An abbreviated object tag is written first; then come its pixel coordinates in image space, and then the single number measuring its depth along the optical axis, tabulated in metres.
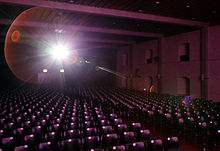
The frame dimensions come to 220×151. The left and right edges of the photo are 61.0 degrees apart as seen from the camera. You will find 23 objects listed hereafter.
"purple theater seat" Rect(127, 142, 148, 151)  5.12
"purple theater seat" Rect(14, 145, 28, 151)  4.82
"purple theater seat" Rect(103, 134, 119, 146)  6.00
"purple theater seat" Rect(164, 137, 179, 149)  5.42
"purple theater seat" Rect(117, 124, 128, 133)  7.00
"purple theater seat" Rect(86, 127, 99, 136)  6.63
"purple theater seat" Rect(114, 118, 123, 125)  7.61
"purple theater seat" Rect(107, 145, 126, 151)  4.87
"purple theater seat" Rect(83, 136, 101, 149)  5.84
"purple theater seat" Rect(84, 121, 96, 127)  7.40
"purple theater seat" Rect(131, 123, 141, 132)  7.06
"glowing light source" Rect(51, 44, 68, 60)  26.32
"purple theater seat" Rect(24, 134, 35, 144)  5.86
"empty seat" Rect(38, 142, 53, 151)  5.15
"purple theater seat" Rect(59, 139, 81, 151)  5.47
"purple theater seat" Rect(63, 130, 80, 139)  6.38
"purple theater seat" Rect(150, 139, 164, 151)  5.33
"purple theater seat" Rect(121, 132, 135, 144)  6.14
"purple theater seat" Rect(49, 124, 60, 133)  7.05
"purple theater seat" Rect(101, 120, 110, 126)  7.65
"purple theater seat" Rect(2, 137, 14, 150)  5.56
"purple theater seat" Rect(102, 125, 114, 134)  6.76
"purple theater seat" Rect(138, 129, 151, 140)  6.26
